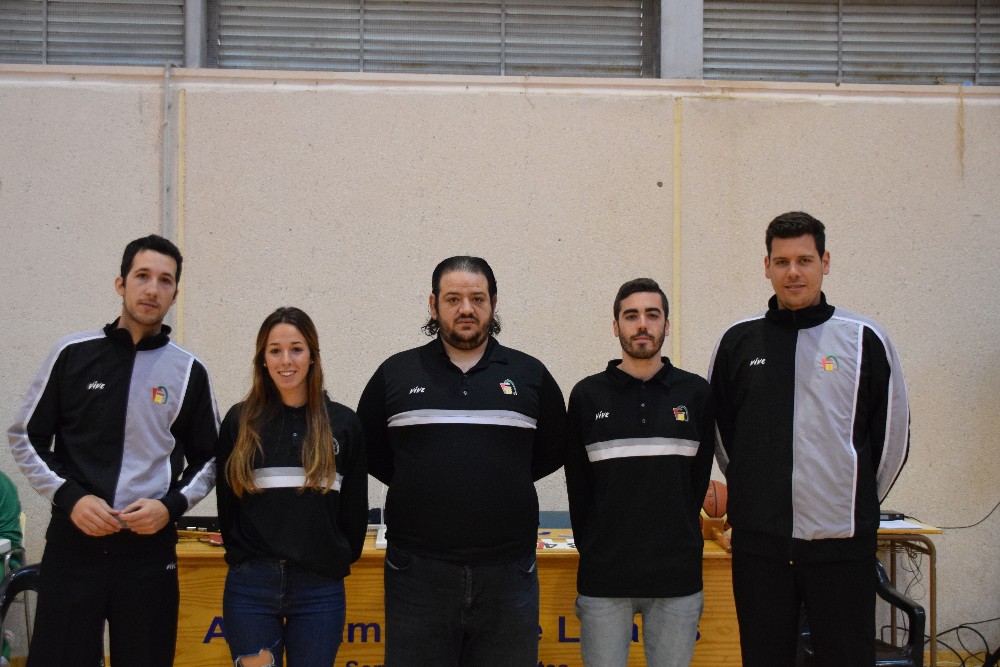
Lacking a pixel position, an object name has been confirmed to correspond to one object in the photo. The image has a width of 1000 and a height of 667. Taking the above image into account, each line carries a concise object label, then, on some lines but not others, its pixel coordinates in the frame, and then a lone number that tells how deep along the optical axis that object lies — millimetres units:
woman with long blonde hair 2342
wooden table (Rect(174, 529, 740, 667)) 3344
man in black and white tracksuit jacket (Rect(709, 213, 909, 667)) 2453
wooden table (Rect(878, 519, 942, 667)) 3682
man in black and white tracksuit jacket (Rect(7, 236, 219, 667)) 2361
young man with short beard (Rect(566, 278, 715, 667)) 2551
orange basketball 3637
